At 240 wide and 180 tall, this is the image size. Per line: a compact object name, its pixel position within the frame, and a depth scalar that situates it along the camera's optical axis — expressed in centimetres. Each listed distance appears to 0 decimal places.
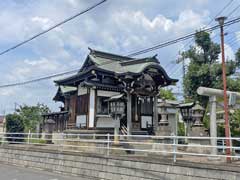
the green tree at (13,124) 2292
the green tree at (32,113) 3328
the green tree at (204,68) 2117
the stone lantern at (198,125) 1209
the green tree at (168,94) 3070
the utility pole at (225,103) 920
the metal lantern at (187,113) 1578
